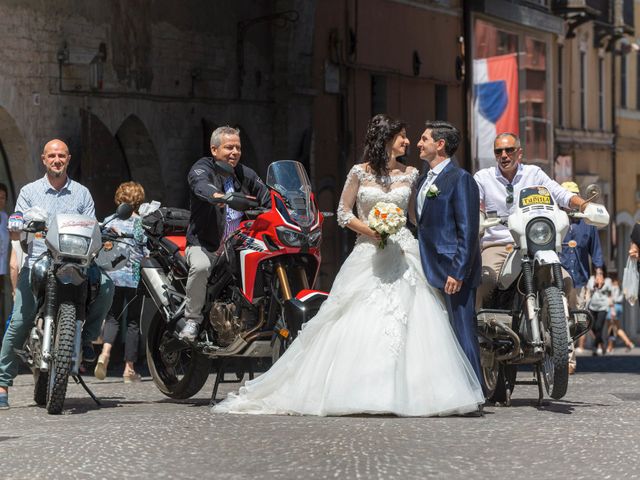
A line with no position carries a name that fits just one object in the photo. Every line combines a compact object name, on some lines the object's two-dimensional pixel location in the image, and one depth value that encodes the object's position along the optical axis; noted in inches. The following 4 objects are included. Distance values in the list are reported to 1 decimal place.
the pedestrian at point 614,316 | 1297.1
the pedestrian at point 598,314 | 1134.4
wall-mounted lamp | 786.2
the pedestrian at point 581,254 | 658.8
